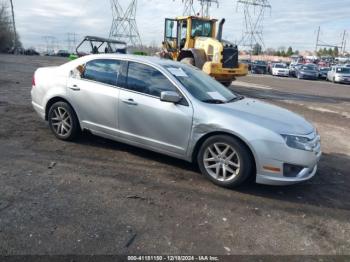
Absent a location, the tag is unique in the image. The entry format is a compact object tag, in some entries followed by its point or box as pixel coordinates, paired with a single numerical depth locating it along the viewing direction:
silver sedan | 4.41
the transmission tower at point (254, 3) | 53.87
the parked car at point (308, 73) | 35.78
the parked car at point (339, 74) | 31.39
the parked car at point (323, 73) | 36.91
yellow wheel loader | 15.05
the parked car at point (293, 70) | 39.50
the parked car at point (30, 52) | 79.18
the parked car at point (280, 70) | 39.71
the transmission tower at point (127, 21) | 49.33
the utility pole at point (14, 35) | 72.82
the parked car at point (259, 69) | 44.16
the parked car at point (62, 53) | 81.66
